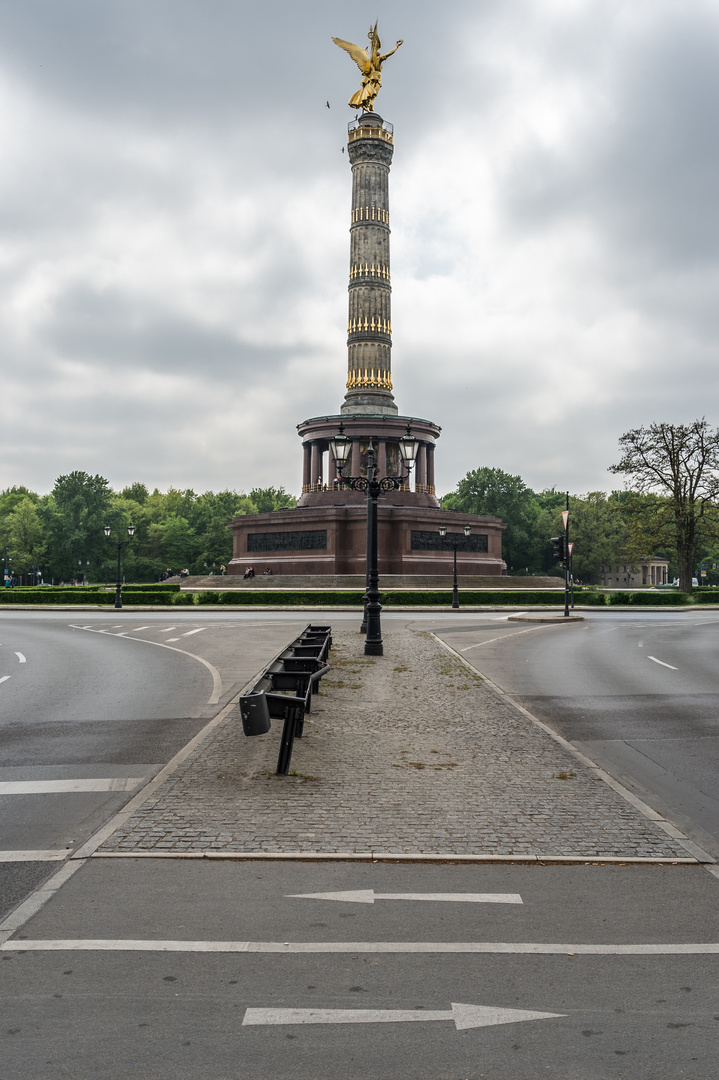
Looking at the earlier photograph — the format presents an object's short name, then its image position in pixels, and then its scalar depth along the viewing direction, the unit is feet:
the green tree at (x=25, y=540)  350.02
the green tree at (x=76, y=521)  341.21
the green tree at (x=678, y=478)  195.11
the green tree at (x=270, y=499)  462.19
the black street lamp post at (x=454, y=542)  139.95
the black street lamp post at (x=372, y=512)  65.26
